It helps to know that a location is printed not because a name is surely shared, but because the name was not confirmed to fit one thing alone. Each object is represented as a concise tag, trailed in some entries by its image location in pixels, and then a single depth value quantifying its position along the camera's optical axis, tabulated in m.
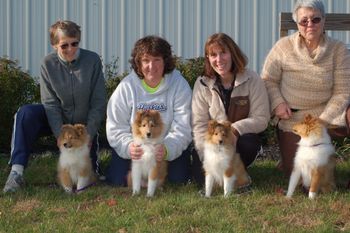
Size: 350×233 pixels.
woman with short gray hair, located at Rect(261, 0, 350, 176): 6.27
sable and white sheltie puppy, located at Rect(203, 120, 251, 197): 5.98
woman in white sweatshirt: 6.33
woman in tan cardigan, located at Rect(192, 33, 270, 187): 6.28
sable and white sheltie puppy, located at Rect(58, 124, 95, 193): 6.30
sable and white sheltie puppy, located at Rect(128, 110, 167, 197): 6.07
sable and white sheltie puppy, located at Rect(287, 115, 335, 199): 5.95
